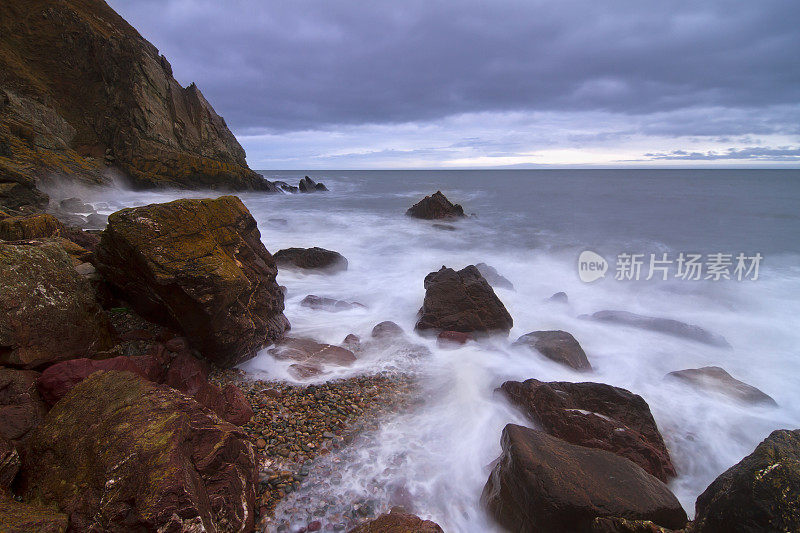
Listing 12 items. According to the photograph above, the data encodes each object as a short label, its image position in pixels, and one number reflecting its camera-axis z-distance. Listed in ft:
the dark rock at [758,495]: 7.72
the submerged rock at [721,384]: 19.20
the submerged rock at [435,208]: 82.02
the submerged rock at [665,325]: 26.43
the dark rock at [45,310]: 11.27
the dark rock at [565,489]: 9.67
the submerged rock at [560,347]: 21.17
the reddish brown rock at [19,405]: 9.25
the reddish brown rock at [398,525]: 9.42
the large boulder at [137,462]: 7.63
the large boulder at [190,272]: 14.57
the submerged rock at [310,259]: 37.24
